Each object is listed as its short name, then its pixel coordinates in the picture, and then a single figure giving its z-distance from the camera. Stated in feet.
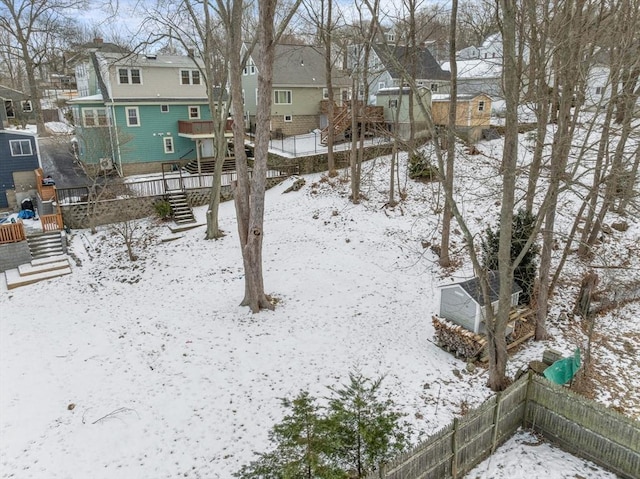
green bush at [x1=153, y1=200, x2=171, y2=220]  67.77
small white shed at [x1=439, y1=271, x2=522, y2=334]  33.19
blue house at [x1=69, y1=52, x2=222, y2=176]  86.53
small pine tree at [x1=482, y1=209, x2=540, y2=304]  39.70
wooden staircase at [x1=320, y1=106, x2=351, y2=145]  94.43
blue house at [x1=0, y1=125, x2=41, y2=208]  73.87
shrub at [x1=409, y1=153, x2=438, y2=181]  71.31
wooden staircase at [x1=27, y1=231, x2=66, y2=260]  57.72
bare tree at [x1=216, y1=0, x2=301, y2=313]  35.32
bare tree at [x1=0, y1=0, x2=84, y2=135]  106.01
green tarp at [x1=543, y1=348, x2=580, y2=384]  28.19
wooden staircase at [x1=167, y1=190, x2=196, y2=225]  67.46
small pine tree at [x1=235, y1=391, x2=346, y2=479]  18.42
